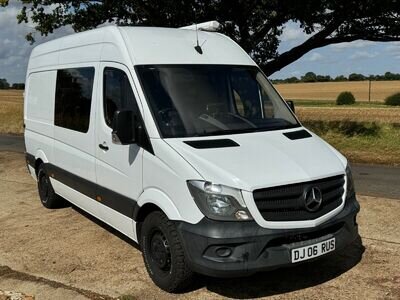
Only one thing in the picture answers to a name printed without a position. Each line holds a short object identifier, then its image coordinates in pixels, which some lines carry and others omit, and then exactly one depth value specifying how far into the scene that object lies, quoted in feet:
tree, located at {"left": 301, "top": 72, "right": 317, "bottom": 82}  289.33
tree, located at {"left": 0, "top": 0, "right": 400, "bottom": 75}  43.27
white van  13.84
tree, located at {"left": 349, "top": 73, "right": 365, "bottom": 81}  279.49
